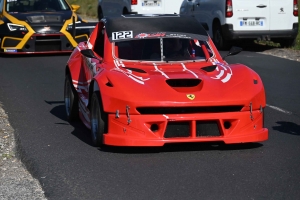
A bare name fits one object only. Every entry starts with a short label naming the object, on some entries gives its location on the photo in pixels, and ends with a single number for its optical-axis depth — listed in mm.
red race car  7891
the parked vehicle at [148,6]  22812
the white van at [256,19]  19641
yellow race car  18391
